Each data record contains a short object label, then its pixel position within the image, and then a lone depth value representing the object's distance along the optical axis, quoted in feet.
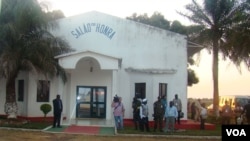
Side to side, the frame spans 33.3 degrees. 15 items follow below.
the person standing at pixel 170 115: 62.28
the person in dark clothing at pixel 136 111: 64.24
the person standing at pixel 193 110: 85.97
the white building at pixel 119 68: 78.23
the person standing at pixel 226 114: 74.13
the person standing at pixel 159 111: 63.10
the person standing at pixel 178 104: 72.02
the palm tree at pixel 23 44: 64.69
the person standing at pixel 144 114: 62.32
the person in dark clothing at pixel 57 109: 64.75
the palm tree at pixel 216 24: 91.40
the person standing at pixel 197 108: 77.27
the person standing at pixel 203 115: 68.59
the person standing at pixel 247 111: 67.22
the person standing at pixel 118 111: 64.44
